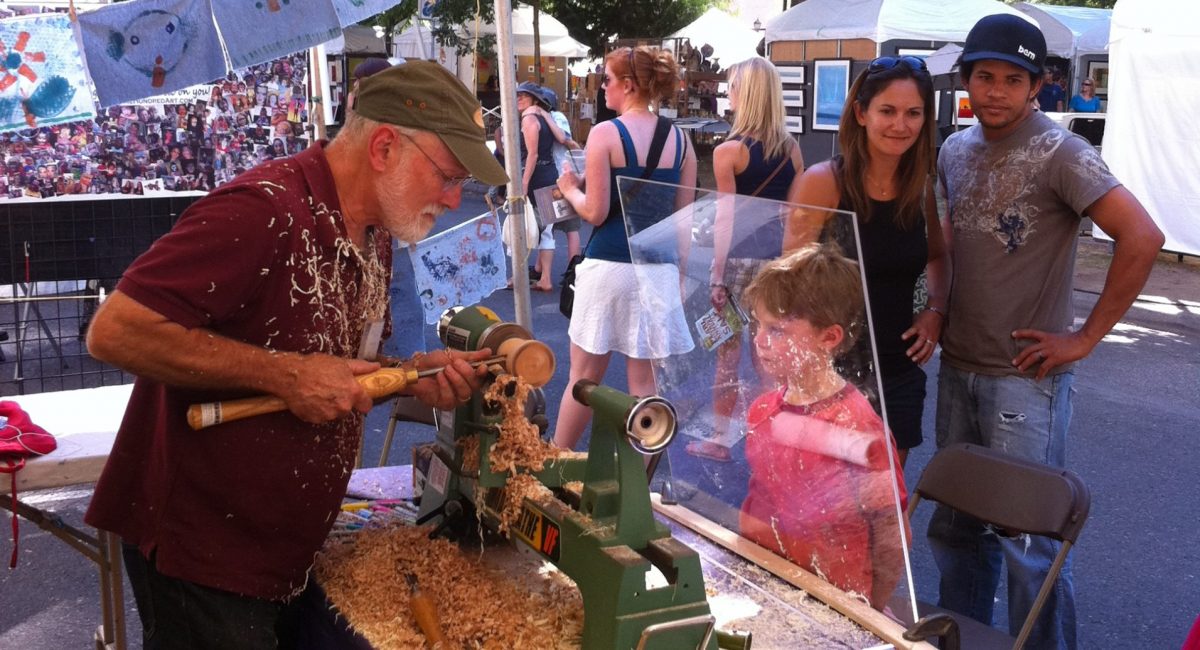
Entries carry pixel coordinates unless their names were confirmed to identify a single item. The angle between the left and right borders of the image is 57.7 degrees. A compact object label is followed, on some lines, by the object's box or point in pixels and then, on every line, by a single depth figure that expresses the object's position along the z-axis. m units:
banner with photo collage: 5.22
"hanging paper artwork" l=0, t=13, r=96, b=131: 4.54
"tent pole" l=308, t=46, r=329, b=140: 5.43
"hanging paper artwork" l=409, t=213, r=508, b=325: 4.54
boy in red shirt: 1.77
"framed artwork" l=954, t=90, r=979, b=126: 11.22
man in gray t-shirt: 2.67
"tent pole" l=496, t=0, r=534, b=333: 4.18
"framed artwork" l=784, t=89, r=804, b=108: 11.31
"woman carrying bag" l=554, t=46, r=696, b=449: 4.14
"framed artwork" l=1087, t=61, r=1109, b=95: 15.98
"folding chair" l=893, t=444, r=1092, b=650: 2.34
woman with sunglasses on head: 2.80
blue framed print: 10.78
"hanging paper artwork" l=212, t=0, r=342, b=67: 4.52
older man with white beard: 1.60
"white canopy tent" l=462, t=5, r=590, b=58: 24.30
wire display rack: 5.24
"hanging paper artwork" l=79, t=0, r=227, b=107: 4.50
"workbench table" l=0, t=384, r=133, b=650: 2.57
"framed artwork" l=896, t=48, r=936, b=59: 12.49
